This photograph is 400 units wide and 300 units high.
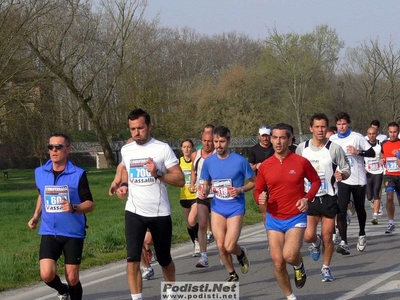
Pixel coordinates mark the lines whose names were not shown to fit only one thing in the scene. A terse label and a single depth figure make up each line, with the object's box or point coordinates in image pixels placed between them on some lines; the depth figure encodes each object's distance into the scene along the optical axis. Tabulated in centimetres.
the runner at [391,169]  2173
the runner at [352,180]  1746
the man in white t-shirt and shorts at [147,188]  1145
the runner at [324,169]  1463
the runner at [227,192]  1392
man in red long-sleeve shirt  1134
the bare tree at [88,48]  5083
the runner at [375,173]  2466
